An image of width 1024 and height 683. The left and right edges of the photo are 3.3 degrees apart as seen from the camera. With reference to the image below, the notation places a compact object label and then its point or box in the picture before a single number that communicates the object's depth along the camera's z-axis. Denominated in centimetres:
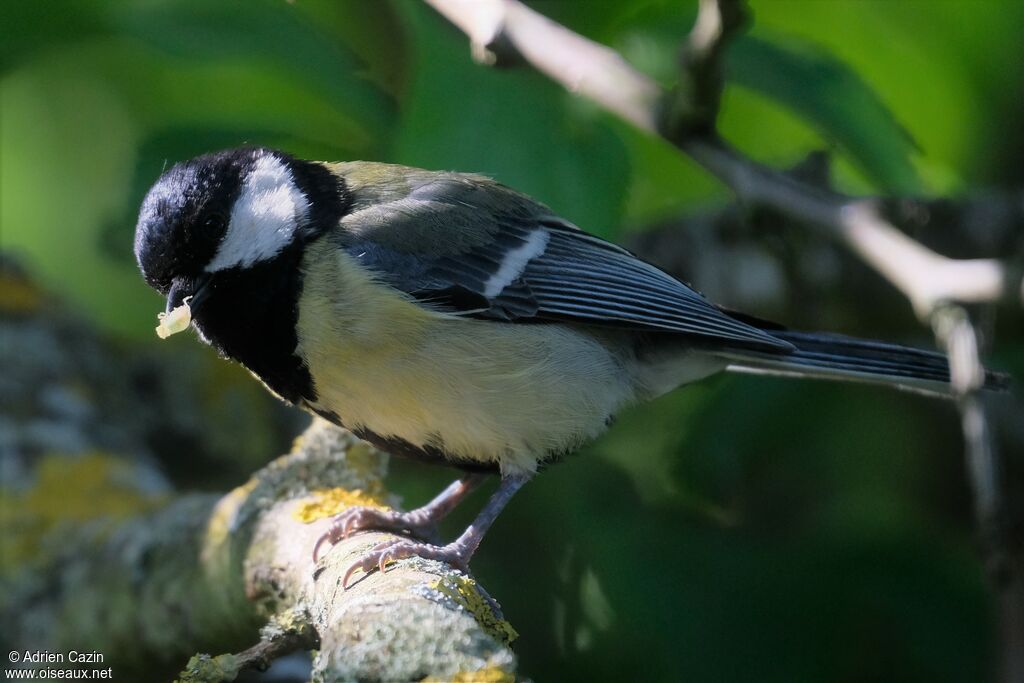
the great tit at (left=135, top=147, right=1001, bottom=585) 283
